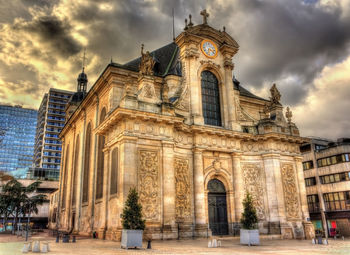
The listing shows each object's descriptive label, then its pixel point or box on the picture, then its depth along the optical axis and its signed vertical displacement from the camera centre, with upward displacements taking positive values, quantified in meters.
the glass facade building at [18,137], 123.19 +32.62
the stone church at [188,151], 22.23 +5.25
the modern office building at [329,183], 39.67 +3.88
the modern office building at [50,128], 97.25 +28.38
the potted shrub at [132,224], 16.09 -0.26
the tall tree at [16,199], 38.06 +2.65
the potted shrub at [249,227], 19.19 -0.67
